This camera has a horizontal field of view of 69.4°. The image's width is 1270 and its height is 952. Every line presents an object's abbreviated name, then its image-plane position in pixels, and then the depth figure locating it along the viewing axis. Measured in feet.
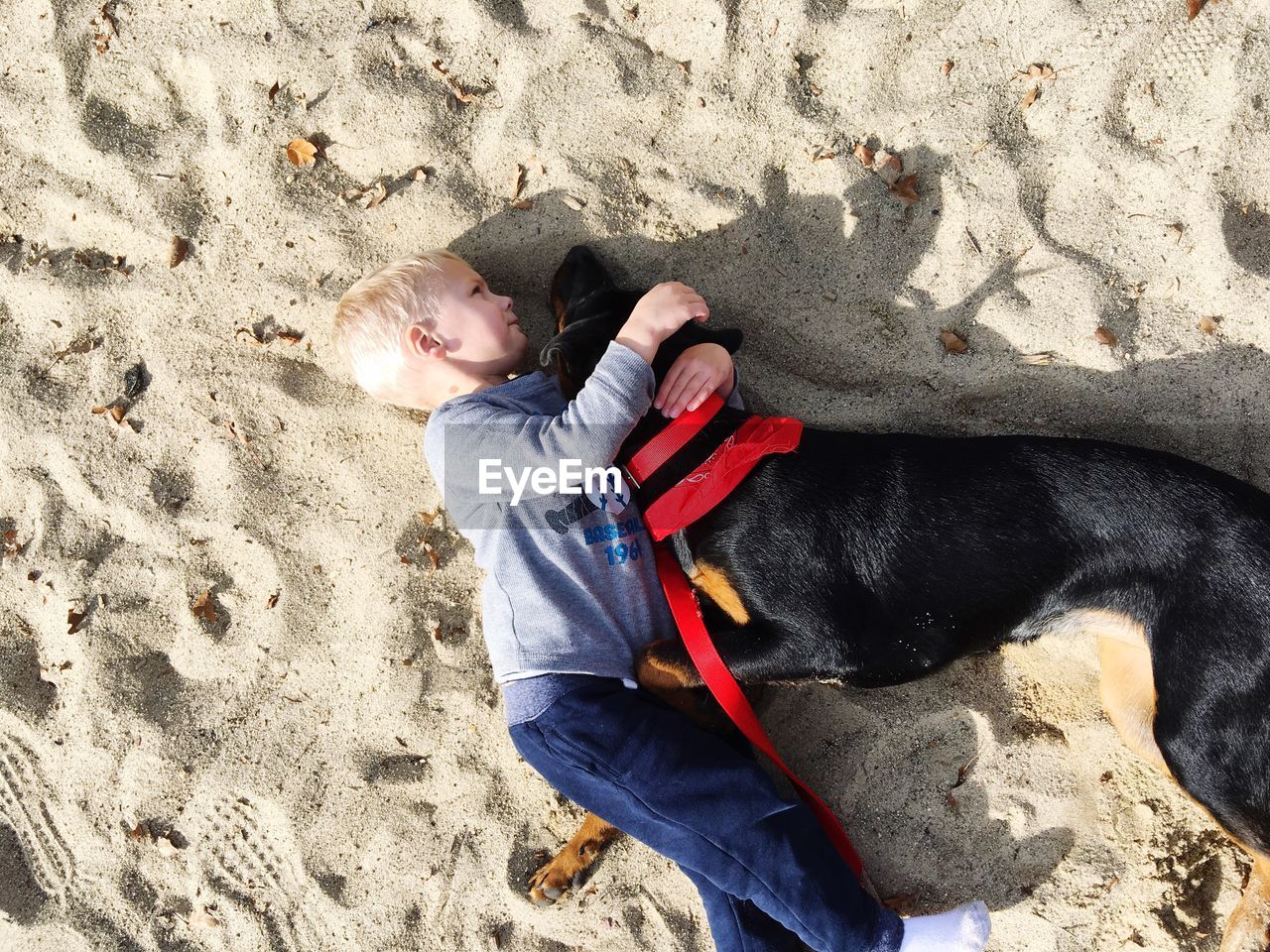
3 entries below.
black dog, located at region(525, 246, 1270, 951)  9.27
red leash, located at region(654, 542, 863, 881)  9.52
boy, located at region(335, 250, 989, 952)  9.61
